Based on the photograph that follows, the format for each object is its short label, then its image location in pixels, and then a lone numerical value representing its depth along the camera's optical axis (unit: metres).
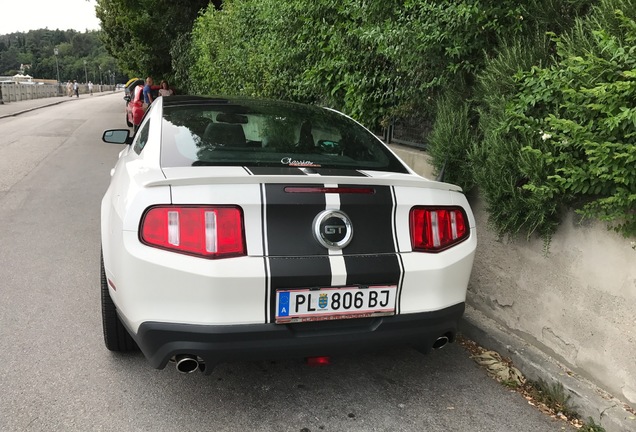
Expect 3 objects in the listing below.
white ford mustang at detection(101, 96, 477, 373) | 2.35
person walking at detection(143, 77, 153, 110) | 17.08
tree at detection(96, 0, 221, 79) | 19.84
